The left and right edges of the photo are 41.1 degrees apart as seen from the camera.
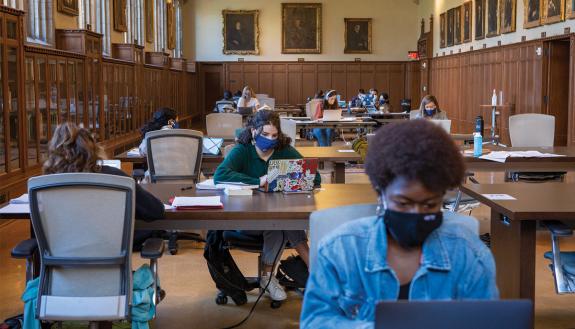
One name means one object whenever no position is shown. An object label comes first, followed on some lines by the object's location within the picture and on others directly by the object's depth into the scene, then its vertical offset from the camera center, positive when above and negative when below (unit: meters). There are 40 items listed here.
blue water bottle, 6.81 -0.44
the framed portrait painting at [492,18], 18.59 +1.95
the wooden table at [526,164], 6.62 -0.58
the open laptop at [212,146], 7.64 -0.48
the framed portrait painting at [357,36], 29.05 +2.33
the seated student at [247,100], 15.17 -0.05
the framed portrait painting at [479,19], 19.89 +2.04
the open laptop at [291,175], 4.71 -0.48
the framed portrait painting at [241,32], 28.91 +2.48
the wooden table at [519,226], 4.00 -0.71
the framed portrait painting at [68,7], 12.81 +1.57
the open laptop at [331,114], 13.96 -0.30
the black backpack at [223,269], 5.18 -1.17
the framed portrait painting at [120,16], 16.92 +1.85
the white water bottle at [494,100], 16.57 -0.07
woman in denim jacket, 1.96 -0.40
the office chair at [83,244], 3.49 -0.68
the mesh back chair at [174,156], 6.71 -0.51
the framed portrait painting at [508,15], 17.25 +1.88
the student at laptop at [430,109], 10.60 -0.16
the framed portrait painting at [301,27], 28.98 +2.66
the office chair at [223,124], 10.00 -0.34
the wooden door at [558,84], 15.09 +0.25
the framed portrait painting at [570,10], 13.59 +1.55
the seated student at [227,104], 19.05 -0.17
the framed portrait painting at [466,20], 21.22 +2.16
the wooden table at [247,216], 4.15 -0.64
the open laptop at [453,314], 1.81 -0.52
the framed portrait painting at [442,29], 24.75 +2.20
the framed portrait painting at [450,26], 23.39 +2.20
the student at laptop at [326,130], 14.84 -0.63
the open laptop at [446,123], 9.20 -0.31
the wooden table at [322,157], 7.14 -0.56
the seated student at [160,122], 7.70 -0.24
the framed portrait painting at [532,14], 15.55 +1.72
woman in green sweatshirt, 5.04 -0.45
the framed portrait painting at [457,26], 22.44 +2.11
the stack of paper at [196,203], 4.27 -0.59
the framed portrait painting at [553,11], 14.14 +1.63
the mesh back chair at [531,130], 8.45 -0.37
